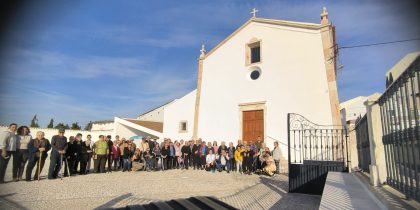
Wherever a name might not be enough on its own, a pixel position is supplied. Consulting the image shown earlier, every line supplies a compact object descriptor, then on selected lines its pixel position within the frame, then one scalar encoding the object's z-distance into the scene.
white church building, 13.44
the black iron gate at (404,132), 2.54
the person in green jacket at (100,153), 10.64
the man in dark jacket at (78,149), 9.88
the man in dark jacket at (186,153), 13.01
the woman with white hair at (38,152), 8.16
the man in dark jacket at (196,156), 13.05
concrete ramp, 2.87
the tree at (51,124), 37.03
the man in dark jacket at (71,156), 9.54
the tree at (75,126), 37.42
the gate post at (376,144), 3.93
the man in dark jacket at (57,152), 8.78
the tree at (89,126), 42.73
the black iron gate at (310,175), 6.92
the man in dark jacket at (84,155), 10.08
